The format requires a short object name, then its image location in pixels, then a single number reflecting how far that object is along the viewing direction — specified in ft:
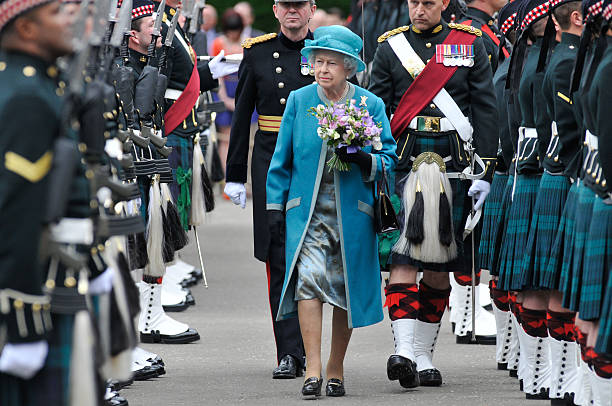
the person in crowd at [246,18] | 140.05
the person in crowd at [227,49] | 131.13
